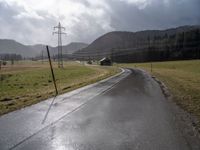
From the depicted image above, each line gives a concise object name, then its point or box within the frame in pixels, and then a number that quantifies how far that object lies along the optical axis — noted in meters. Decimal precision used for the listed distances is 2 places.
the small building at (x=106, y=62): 65.61
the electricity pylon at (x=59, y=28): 36.76
